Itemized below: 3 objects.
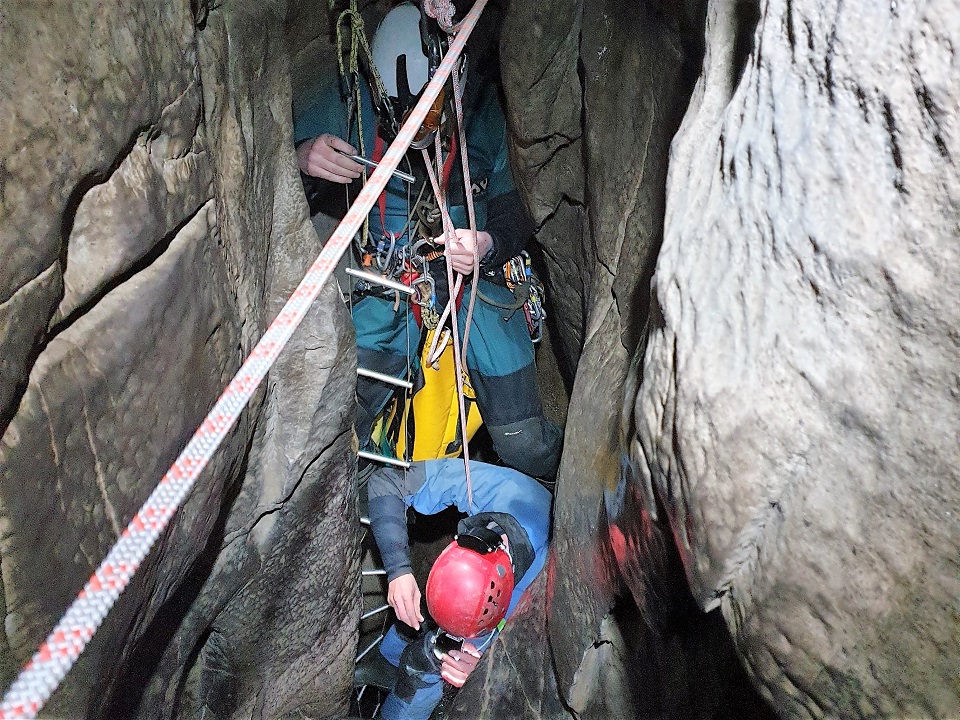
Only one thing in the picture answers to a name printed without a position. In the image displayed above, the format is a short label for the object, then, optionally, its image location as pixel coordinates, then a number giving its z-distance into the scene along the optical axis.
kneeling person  2.44
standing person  2.44
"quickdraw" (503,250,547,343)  3.03
